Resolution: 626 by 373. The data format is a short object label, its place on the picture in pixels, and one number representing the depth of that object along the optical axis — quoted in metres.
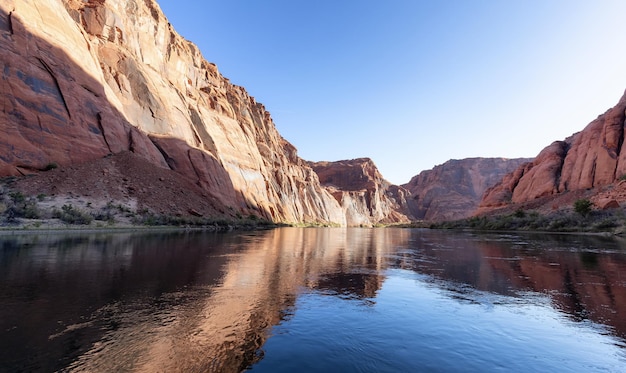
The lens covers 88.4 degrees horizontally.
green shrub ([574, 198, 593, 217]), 48.97
